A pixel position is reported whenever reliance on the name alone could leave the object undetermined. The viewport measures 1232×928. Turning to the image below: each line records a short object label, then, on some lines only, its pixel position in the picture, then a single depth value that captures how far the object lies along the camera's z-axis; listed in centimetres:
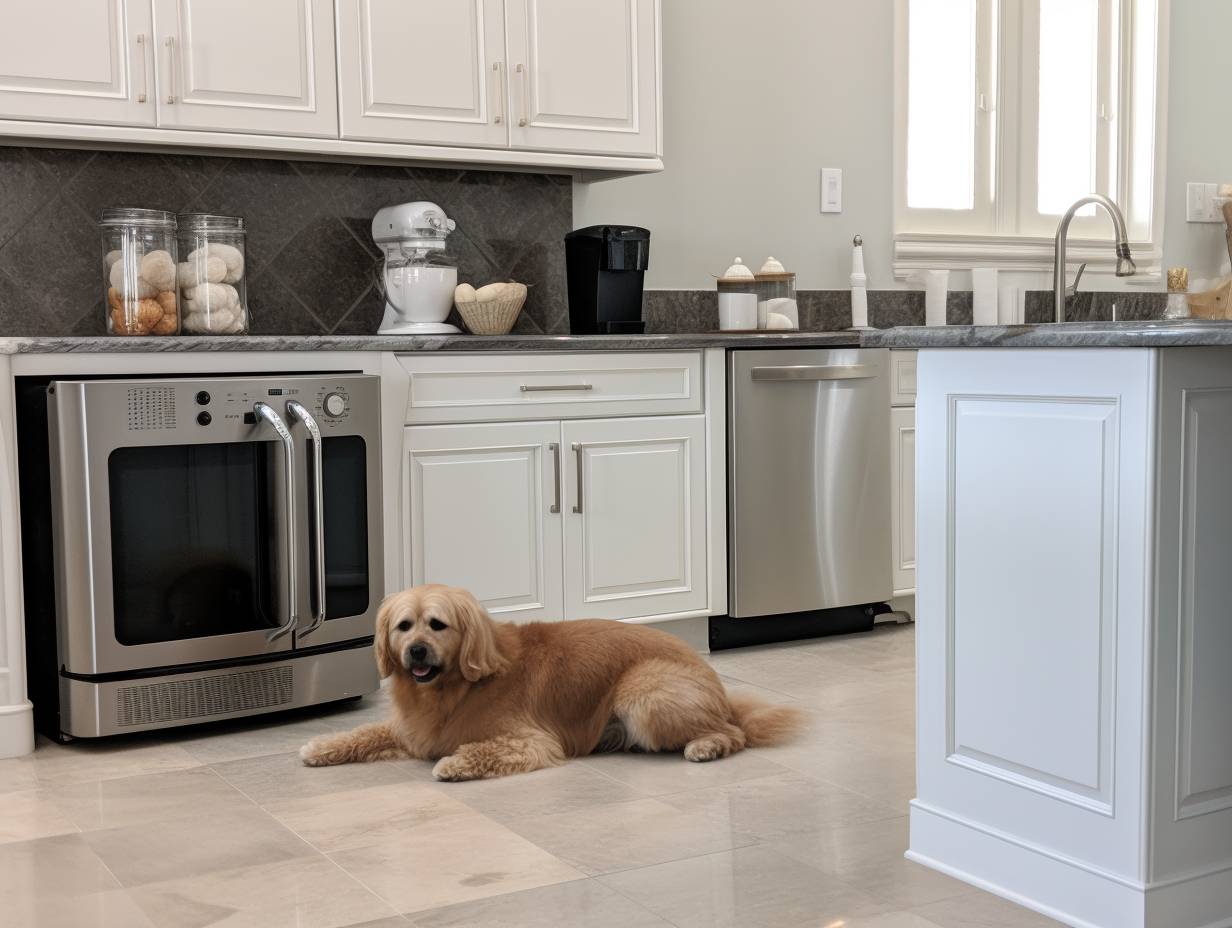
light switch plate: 459
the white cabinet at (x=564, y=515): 339
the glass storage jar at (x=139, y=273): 329
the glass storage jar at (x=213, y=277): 336
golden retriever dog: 266
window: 477
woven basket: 377
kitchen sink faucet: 408
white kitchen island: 181
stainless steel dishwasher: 380
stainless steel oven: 285
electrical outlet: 533
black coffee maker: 388
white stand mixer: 368
